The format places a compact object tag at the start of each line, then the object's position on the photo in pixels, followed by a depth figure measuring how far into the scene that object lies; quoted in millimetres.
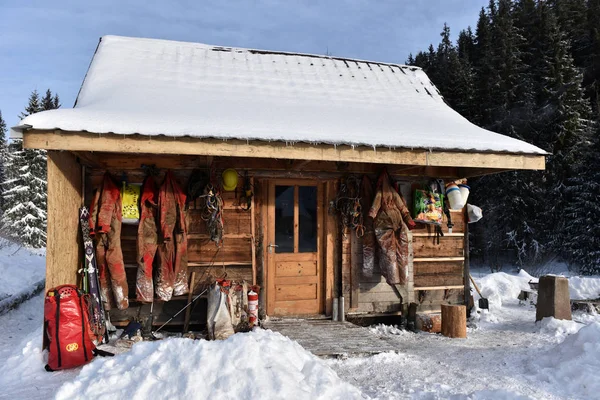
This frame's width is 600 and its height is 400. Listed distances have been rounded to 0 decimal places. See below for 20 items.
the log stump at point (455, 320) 6398
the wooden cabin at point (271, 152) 4996
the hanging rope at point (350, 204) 6781
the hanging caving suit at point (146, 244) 5844
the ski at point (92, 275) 5578
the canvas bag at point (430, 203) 7117
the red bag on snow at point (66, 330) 4504
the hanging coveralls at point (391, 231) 6586
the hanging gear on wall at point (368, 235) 6805
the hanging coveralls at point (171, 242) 5914
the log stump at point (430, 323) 6840
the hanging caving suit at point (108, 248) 5762
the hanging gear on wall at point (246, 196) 6516
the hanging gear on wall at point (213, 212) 6148
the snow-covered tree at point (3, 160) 34928
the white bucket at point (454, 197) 7152
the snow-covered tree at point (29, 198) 26484
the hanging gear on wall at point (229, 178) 6293
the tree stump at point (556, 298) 6812
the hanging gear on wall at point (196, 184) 6250
